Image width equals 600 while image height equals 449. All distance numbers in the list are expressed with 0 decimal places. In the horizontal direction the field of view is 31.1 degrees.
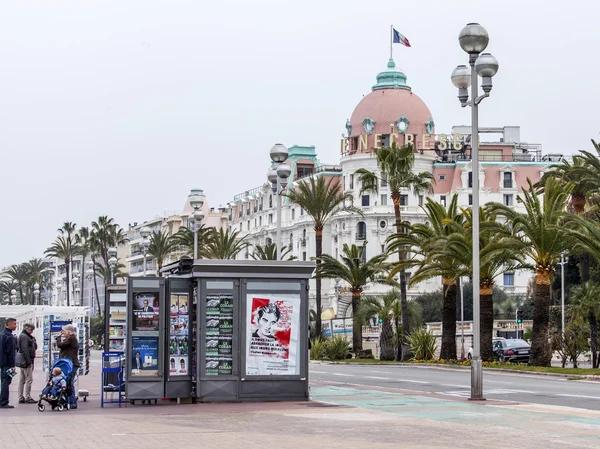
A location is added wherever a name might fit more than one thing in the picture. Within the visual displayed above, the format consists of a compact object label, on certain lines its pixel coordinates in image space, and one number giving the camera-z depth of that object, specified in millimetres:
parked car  53031
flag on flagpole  110312
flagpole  115725
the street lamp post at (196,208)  39344
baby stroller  19156
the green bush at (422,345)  51062
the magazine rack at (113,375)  20484
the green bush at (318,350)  58969
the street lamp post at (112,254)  62594
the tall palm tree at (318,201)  66188
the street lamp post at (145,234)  50781
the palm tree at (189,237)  90012
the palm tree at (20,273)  182750
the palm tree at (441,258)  46469
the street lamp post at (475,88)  20922
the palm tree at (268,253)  74012
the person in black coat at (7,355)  20219
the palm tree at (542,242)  40000
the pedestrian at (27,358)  20969
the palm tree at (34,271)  176300
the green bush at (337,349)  58562
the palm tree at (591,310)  45919
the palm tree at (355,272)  61688
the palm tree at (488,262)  42406
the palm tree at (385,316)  58719
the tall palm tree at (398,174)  57750
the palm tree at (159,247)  106188
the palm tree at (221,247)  86000
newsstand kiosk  20000
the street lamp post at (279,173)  27516
